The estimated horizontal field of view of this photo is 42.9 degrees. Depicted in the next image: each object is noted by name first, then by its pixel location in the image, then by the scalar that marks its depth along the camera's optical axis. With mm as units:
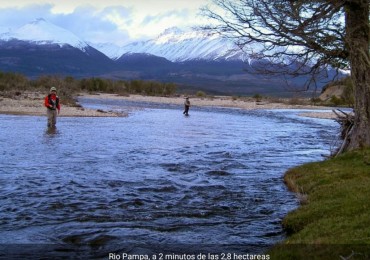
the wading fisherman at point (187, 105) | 46075
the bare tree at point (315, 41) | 13148
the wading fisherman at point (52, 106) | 25289
